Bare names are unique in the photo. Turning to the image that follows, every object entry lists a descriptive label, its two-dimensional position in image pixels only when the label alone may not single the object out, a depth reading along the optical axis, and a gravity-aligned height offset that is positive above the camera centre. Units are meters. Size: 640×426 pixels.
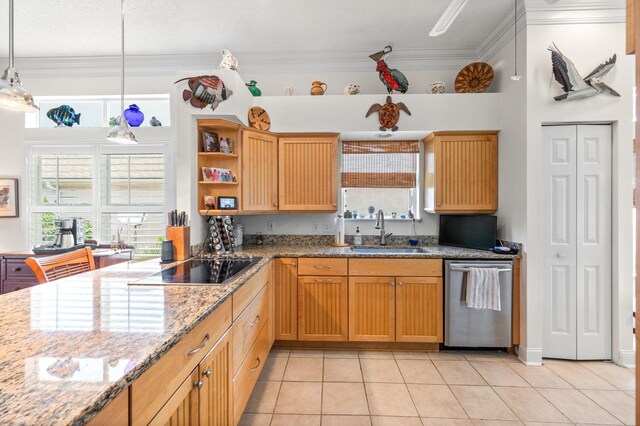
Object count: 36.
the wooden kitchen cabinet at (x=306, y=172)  3.25 +0.43
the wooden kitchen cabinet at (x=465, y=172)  3.12 +0.42
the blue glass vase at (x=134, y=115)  3.54 +1.12
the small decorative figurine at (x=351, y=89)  3.25 +1.31
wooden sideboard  3.13 -0.60
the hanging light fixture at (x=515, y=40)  2.69 +1.58
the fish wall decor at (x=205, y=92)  2.64 +1.04
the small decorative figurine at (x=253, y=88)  3.26 +1.32
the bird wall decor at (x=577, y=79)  2.55 +1.13
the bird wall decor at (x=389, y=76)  3.14 +1.40
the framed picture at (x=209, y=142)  2.79 +0.64
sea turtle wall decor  3.16 +1.04
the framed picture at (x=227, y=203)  2.78 +0.08
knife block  2.47 -0.22
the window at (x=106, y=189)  3.64 +0.27
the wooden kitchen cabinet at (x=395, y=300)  2.85 -0.82
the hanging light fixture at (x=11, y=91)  1.53 +0.62
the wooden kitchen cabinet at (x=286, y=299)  2.90 -0.82
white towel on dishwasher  2.71 -0.66
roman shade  3.55 +0.58
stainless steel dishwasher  2.77 -0.93
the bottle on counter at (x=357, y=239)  3.49 -0.30
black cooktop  1.76 -0.39
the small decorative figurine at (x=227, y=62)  2.78 +1.37
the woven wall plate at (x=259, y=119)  3.12 +0.96
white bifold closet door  2.63 -0.21
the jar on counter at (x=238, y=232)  3.29 -0.22
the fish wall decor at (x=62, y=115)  3.61 +1.14
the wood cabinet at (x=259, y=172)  2.96 +0.41
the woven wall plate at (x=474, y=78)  3.11 +1.39
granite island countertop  0.68 -0.41
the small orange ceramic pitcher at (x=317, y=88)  3.27 +1.33
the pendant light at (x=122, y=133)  2.22 +0.57
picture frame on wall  3.64 +0.17
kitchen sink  3.11 -0.39
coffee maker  3.29 -0.23
